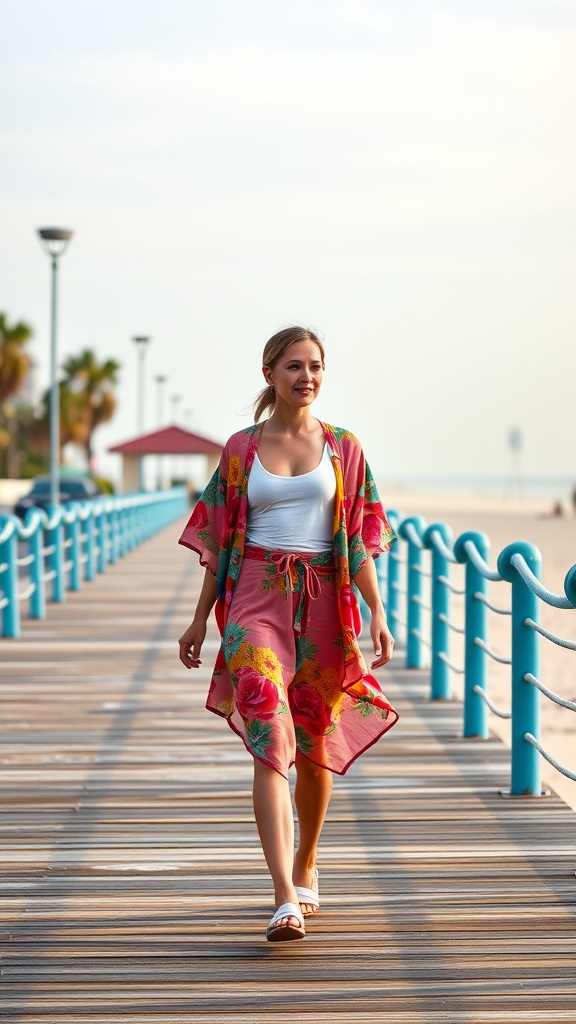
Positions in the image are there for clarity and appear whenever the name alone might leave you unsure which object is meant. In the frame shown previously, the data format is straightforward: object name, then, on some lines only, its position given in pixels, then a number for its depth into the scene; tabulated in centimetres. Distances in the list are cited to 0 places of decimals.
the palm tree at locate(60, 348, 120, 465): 9294
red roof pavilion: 5266
